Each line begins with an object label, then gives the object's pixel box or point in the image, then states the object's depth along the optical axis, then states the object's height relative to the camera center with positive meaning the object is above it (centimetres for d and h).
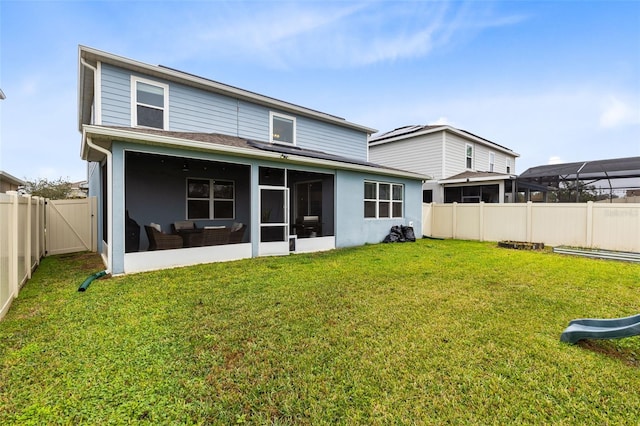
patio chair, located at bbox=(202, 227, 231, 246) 727 -62
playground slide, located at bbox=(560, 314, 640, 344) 281 -124
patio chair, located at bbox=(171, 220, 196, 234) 916 -42
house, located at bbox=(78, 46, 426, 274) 657 +126
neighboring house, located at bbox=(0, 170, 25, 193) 1126 +146
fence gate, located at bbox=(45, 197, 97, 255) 895 -44
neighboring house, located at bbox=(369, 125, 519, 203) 1536 +310
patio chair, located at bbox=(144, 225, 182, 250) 663 -65
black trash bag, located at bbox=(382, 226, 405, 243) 1133 -97
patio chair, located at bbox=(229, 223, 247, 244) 785 -61
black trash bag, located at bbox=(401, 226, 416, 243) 1169 -90
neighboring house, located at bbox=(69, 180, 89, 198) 2192 +170
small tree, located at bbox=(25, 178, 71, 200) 2013 +176
